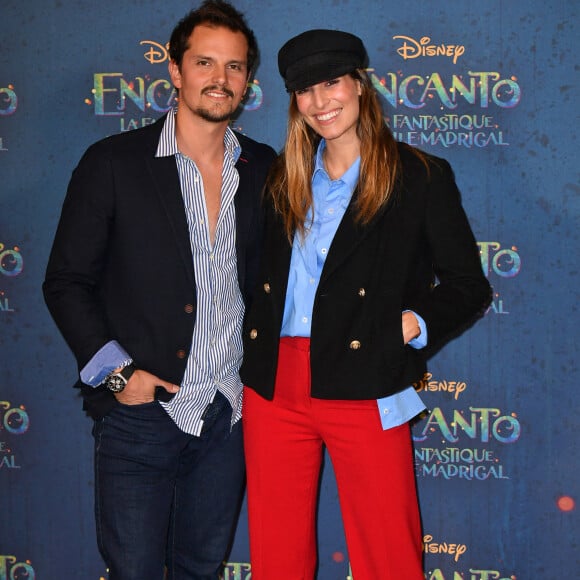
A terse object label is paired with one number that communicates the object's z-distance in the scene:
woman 2.19
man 2.25
